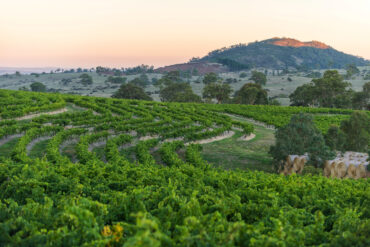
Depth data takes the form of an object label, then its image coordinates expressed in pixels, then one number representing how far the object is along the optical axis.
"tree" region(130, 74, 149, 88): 157.62
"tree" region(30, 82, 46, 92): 131.25
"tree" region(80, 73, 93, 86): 176.35
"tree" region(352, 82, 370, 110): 76.69
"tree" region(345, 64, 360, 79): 161.57
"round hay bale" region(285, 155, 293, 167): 23.42
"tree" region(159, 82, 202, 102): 103.50
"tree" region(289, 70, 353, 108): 73.31
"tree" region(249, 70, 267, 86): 144.34
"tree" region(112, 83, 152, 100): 91.88
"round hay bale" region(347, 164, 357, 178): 22.06
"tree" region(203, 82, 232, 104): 89.19
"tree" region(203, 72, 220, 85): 144.10
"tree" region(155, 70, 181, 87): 172.62
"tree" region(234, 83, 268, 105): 81.06
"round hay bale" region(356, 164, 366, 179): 21.77
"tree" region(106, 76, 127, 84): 178.09
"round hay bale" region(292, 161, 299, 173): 23.15
